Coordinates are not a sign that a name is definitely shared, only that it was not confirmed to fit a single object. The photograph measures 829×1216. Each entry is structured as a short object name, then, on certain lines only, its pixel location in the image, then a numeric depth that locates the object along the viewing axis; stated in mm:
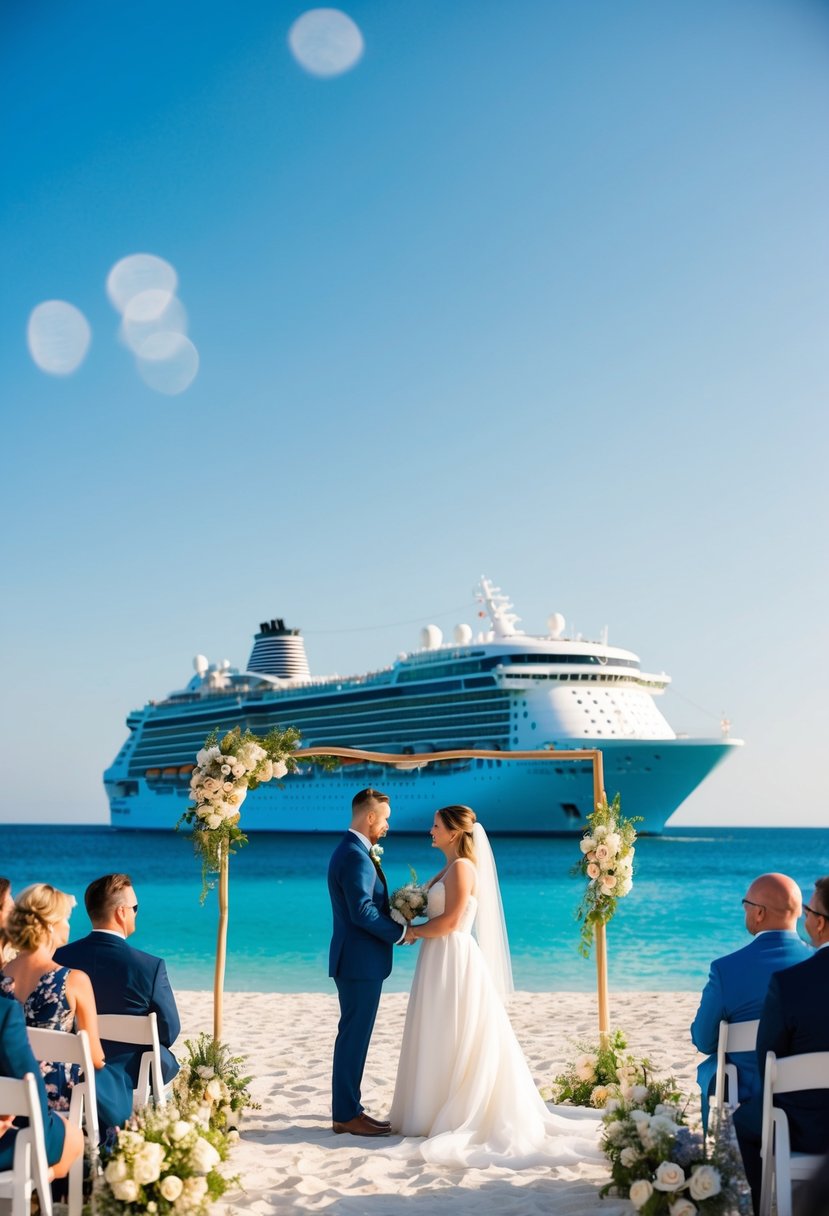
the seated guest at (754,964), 3713
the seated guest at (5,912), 3614
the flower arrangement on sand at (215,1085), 4926
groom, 5062
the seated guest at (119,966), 3967
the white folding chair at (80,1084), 3375
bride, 4812
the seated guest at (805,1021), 3203
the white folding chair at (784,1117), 3141
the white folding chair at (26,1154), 3004
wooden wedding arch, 5820
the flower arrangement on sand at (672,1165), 3369
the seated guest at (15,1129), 3021
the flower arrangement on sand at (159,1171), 3373
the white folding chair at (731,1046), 3699
